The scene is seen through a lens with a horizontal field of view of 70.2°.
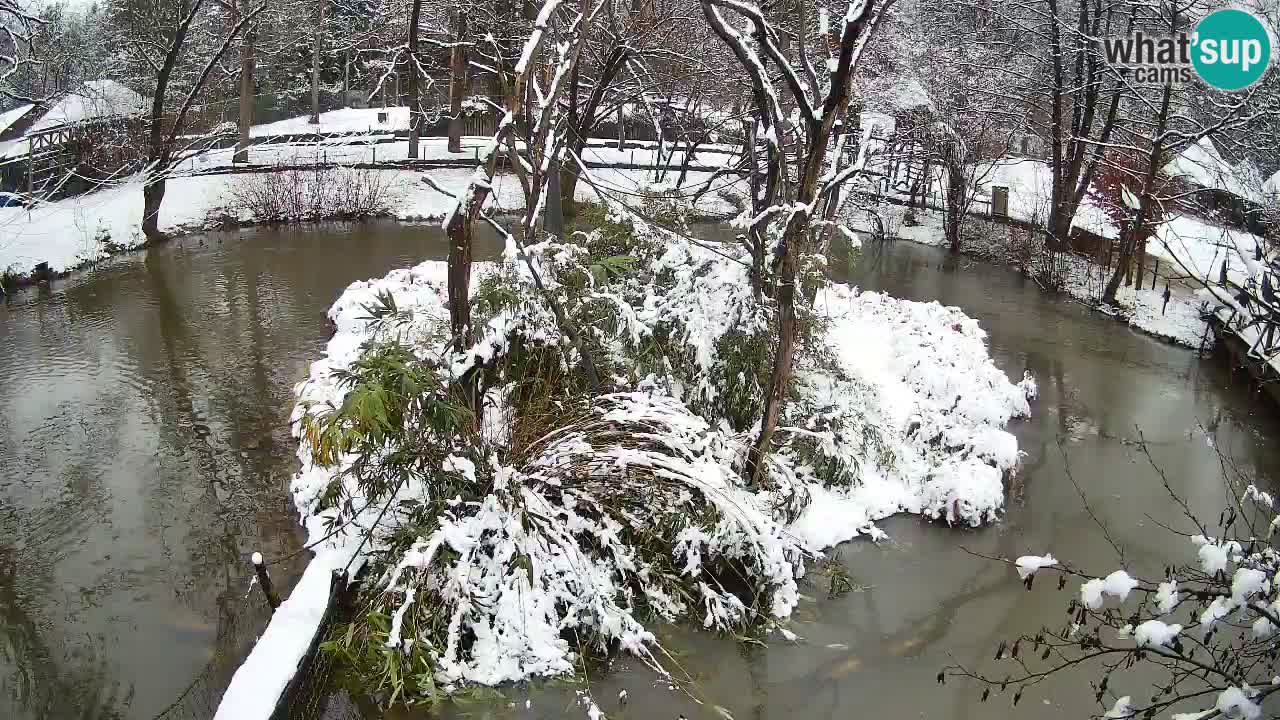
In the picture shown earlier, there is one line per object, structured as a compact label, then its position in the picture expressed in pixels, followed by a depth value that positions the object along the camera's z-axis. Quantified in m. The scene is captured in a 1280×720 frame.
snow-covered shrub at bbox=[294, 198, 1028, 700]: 5.99
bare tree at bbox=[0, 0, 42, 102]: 10.02
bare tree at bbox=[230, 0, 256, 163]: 22.56
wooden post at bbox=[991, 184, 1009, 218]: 20.30
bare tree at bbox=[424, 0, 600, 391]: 6.50
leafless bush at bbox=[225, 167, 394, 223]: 19.72
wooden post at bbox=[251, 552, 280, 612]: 6.10
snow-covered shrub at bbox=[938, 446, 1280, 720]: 2.84
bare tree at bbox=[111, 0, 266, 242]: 16.67
